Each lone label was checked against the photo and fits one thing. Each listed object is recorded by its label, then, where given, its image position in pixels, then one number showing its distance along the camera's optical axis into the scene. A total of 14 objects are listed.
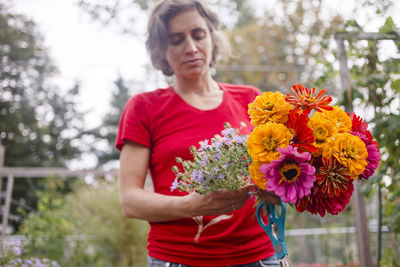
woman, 1.22
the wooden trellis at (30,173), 4.93
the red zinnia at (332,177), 0.87
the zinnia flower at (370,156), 0.96
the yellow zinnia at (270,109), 0.92
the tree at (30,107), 9.25
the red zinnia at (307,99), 0.94
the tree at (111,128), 16.66
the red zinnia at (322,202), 0.90
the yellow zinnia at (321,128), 0.92
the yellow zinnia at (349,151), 0.87
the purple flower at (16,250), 2.51
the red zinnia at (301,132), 0.88
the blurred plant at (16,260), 2.19
